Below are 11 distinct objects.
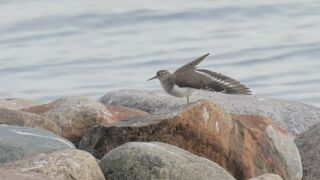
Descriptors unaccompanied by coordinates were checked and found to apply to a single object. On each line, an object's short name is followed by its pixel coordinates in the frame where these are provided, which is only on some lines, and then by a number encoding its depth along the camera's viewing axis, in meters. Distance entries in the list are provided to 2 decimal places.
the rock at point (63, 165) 14.83
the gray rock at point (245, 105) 23.30
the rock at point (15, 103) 22.24
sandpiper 21.20
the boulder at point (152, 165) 15.75
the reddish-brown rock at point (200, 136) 17.81
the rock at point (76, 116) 19.36
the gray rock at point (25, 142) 15.95
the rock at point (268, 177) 16.83
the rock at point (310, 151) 20.05
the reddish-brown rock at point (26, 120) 18.44
